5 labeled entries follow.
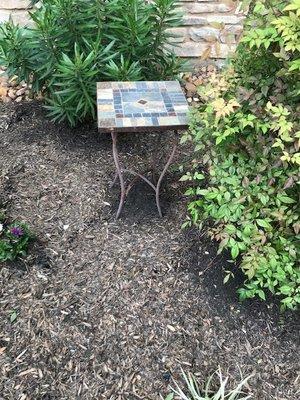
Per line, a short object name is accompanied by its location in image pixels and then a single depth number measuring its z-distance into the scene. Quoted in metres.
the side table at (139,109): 2.15
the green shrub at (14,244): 2.31
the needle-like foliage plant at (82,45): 2.74
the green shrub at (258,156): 1.82
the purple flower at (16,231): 2.31
